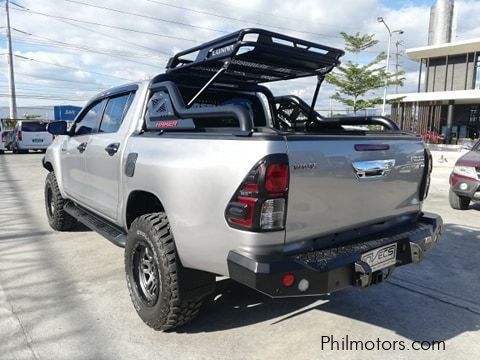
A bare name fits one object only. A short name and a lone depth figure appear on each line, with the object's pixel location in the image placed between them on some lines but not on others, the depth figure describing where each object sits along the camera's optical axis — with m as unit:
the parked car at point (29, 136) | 20.80
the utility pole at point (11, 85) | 37.44
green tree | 26.84
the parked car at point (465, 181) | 7.28
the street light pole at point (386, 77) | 27.72
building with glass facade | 33.12
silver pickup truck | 2.51
